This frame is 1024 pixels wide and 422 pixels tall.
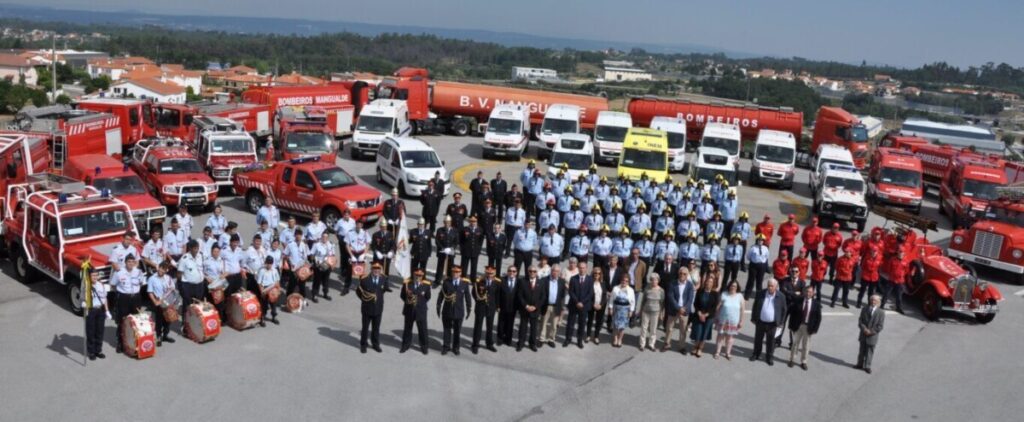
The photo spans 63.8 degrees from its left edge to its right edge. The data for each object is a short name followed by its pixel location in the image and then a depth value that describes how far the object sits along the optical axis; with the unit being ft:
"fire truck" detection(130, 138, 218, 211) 67.41
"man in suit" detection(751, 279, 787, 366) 41.01
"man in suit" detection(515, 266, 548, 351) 40.65
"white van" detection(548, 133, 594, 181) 86.62
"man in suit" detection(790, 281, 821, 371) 40.81
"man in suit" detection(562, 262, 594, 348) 41.70
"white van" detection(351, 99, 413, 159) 97.50
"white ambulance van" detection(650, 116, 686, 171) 100.32
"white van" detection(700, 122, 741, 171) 100.07
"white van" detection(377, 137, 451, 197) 76.95
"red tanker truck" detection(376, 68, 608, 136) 124.26
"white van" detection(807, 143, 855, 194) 93.32
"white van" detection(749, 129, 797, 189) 96.17
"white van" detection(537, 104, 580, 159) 105.40
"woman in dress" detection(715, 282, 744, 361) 41.42
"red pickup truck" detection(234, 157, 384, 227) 63.46
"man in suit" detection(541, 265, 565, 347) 41.57
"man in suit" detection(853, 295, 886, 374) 40.81
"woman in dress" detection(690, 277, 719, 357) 41.65
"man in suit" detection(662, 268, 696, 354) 41.91
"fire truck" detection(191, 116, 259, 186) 76.43
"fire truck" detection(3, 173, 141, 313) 45.42
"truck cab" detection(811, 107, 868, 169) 118.73
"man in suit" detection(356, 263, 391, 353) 39.65
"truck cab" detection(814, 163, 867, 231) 76.23
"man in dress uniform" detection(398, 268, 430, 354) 39.55
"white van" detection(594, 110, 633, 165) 101.45
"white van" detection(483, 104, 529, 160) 103.30
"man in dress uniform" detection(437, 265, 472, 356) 39.75
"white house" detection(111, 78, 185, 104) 358.27
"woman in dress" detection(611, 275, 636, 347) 42.27
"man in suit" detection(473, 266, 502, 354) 40.29
